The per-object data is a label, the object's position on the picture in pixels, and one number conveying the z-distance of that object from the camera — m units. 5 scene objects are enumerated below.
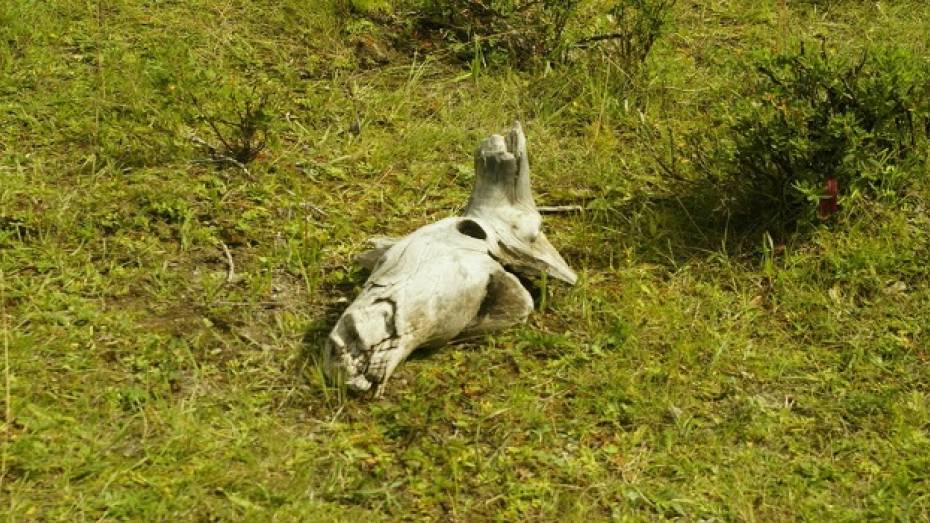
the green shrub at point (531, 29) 6.63
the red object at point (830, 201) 5.41
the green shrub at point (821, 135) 5.37
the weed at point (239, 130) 5.68
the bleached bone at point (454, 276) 4.40
